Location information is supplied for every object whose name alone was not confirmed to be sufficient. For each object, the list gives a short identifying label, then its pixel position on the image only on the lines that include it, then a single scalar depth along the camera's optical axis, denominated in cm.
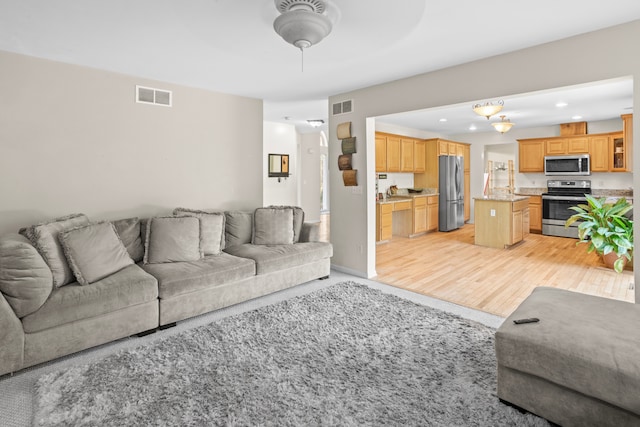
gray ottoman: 158
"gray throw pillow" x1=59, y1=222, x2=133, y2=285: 285
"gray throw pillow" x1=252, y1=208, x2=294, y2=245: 439
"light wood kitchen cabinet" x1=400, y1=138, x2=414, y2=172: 781
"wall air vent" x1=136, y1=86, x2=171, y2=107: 403
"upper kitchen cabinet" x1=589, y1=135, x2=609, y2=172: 726
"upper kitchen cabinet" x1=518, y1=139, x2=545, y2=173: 805
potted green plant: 450
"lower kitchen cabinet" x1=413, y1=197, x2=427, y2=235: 761
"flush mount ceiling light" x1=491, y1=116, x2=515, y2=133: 659
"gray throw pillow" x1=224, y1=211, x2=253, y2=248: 441
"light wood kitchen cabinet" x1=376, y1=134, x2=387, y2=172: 719
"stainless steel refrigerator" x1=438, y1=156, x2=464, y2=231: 825
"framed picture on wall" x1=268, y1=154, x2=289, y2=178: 767
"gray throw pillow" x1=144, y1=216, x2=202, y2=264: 354
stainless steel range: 740
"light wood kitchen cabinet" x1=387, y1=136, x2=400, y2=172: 744
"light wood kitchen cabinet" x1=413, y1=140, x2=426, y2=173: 820
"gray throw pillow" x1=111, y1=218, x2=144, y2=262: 358
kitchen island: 634
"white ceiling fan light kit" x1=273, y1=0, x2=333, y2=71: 203
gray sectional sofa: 242
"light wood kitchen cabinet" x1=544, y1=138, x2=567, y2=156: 777
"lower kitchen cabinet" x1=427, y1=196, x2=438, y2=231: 809
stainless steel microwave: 745
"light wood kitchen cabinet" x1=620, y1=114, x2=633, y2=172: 604
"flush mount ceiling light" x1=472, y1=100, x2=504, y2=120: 512
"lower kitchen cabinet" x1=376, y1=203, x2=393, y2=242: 691
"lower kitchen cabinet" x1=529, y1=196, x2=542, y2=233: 794
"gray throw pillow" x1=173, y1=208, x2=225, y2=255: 387
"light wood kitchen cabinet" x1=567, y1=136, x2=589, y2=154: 749
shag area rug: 193
